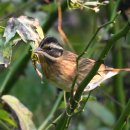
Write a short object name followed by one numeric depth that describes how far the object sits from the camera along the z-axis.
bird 4.51
